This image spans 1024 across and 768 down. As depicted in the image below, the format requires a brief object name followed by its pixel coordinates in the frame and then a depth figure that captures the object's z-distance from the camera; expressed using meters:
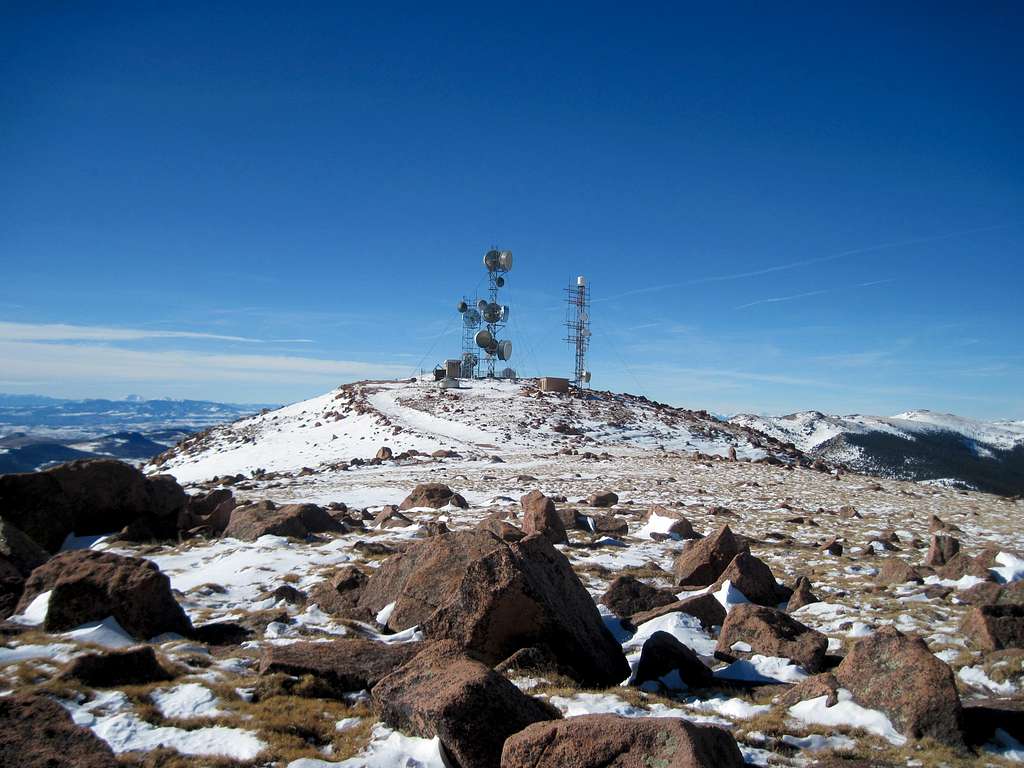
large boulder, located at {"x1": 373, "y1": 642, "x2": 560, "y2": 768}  5.41
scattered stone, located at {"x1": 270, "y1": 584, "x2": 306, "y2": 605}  10.77
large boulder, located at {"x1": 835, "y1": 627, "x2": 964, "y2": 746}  6.07
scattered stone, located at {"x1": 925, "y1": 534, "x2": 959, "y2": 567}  14.34
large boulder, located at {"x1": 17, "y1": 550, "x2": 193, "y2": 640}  8.34
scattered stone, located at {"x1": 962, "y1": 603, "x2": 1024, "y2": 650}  8.62
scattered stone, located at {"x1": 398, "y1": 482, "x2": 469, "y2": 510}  21.33
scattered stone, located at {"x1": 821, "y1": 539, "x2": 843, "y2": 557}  15.65
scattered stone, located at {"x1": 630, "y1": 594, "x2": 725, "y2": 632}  10.20
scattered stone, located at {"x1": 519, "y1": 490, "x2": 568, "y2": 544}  15.79
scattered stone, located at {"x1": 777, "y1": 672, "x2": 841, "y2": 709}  6.75
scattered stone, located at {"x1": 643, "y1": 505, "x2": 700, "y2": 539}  17.38
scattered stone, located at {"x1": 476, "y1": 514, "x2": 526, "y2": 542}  13.20
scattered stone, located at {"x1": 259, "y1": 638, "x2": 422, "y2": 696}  7.07
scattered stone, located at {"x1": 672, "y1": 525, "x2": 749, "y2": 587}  12.69
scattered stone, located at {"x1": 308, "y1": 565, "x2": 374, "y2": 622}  10.10
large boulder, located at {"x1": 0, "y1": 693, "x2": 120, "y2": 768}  4.94
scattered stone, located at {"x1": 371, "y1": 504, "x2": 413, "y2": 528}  17.66
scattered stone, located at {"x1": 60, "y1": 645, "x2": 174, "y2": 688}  6.54
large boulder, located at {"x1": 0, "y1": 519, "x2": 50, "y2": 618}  9.40
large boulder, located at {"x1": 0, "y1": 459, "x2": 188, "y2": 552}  13.82
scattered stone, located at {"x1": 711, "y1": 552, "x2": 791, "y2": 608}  11.52
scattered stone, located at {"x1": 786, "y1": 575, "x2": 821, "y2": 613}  11.45
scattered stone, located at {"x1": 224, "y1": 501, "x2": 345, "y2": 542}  15.29
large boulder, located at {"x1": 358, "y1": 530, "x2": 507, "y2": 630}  9.30
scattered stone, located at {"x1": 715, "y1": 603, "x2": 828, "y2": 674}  8.34
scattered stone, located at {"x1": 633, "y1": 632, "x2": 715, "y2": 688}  7.68
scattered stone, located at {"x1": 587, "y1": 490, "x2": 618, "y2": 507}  22.36
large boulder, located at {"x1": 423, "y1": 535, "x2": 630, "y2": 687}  7.72
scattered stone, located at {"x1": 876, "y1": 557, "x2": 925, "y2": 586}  12.65
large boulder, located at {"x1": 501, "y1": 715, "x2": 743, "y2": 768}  4.57
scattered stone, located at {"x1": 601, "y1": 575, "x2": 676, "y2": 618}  11.02
